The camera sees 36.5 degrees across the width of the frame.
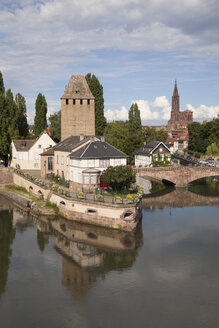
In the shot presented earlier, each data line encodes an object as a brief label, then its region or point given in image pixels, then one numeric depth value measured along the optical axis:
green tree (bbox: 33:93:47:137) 92.50
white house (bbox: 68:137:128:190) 49.50
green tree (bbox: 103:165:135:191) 45.06
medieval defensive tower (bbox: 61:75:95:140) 68.94
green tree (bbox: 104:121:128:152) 87.12
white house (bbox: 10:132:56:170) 75.00
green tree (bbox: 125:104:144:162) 108.45
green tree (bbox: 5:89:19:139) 86.06
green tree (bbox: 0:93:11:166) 70.12
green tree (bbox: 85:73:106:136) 88.72
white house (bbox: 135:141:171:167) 86.56
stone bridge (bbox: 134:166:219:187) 72.62
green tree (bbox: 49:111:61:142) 93.94
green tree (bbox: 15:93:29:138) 93.38
